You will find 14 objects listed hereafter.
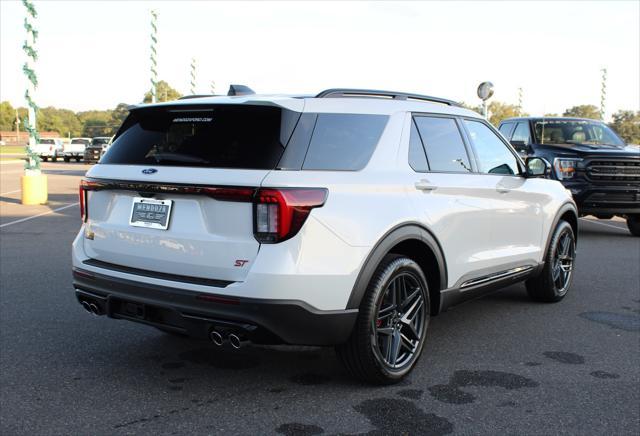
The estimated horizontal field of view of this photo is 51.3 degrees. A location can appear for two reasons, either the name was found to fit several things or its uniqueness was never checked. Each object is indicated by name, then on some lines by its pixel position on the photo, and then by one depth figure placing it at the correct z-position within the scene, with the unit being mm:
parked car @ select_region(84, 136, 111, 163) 42719
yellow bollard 15953
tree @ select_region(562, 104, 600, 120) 63344
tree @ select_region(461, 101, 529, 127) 71688
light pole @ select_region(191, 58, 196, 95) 32031
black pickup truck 10766
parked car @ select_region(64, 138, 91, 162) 49562
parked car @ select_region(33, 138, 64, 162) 49375
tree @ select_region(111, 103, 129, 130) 114688
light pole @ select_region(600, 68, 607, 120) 37219
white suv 3498
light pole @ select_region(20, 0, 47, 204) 16031
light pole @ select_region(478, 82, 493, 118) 16719
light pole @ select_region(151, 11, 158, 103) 25594
